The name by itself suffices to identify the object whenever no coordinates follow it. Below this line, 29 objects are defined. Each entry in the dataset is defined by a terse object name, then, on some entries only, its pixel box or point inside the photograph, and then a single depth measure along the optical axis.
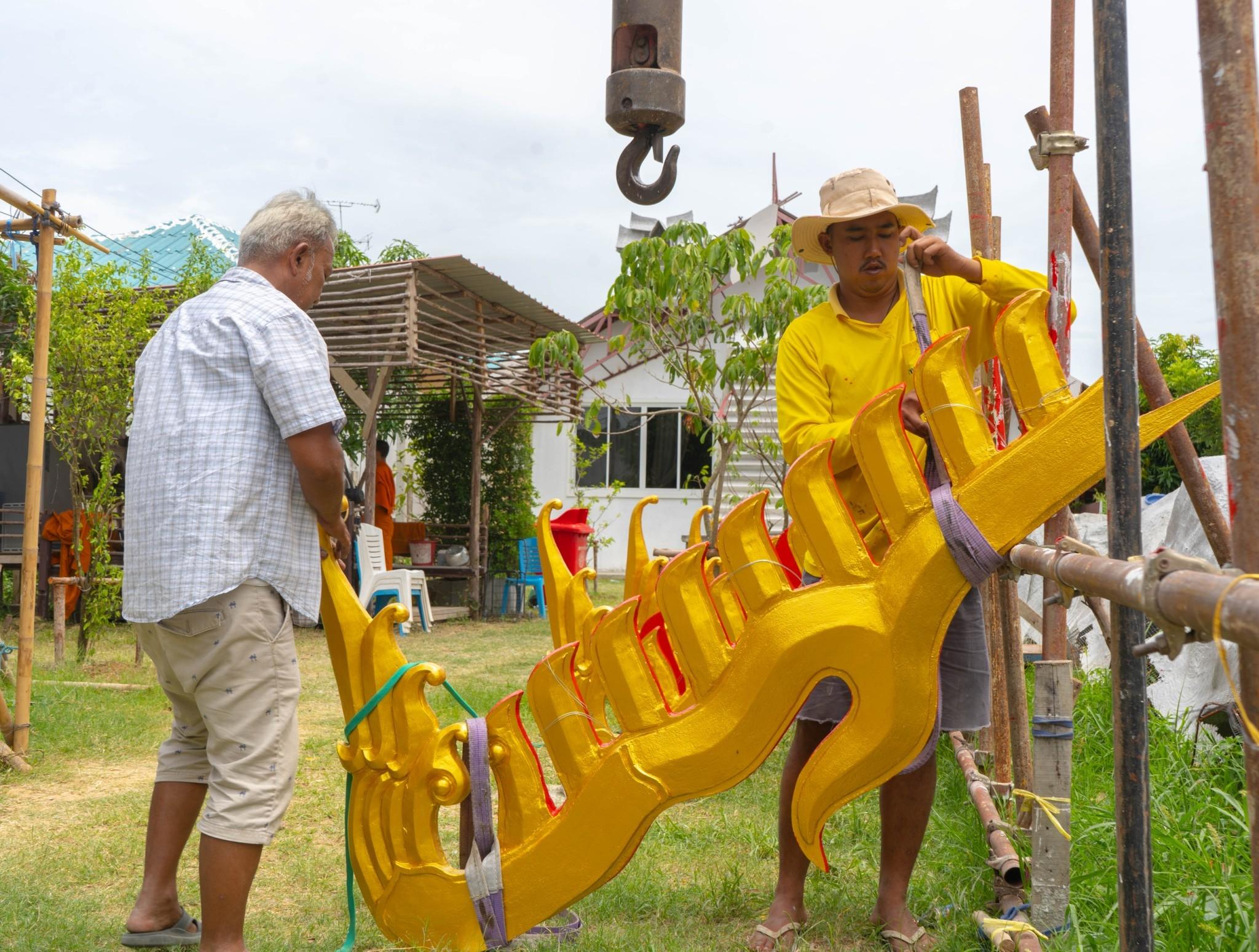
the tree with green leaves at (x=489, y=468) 12.38
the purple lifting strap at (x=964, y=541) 2.22
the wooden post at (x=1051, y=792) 2.28
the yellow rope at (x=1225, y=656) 1.15
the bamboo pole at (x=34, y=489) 4.56
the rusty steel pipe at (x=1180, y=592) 1.11
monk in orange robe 10.77
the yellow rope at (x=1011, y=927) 2.30
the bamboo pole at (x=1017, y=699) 2.86
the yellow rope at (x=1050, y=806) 2.25
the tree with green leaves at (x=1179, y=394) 11.54
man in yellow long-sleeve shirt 2.61
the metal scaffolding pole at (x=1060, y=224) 2.43
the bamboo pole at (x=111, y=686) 6.41
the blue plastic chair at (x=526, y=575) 11.89
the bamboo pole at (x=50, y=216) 4.28
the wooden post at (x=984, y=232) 3.40
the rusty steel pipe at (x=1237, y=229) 1.21
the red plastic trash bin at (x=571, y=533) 10.16
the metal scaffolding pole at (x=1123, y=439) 1.55
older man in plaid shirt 2.40
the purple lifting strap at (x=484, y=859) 2.51
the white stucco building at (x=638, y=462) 15.82
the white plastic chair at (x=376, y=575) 9.28
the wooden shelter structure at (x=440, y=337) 9.11
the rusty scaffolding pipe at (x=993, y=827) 2.66
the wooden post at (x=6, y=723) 4.59
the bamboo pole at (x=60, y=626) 7.36
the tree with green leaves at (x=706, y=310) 5.82
